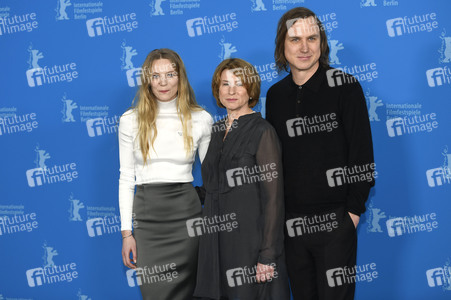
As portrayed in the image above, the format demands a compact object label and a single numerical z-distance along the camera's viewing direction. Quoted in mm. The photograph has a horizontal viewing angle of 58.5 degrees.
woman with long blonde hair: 1975
